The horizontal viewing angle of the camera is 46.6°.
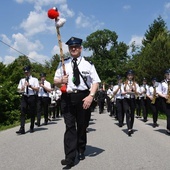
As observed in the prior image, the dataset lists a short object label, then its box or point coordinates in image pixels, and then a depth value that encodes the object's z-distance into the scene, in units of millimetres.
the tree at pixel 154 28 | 29648
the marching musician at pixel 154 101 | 7697
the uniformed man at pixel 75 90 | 3655
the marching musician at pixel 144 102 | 9579
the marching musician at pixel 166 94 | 6165
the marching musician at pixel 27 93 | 6523
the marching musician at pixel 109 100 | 12493
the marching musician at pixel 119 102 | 7939
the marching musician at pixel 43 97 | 8501
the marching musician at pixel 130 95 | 6543
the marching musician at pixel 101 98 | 14566
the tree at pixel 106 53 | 41625
